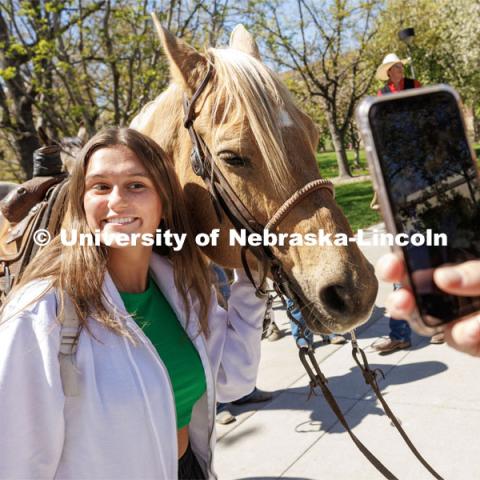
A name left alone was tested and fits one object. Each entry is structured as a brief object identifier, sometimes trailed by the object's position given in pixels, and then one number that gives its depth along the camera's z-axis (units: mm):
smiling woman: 1363
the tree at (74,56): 10094
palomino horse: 1526
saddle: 2506
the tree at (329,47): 19344
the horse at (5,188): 4391
